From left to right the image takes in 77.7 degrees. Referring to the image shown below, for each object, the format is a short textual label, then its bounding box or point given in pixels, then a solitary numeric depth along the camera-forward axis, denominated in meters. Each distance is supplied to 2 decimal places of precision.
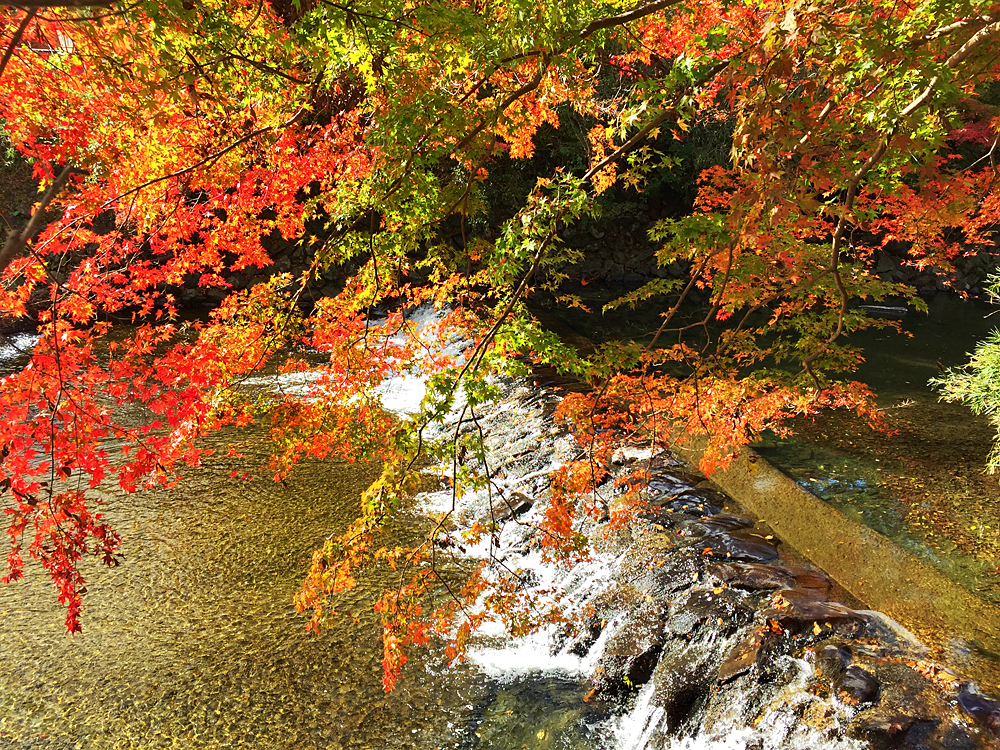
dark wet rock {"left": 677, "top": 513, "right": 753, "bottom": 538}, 5.57
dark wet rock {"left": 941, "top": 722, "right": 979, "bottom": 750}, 3.27
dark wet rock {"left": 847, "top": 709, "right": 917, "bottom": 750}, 3.33
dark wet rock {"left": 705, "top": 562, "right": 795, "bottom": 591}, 4.74
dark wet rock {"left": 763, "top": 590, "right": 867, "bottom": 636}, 4.18
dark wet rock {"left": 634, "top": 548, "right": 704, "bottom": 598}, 5.05
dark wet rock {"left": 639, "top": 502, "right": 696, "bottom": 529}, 5.82
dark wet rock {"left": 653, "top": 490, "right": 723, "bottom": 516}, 5.95
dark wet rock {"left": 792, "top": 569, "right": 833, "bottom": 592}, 4.77
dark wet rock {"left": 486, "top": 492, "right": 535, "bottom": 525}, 6.89
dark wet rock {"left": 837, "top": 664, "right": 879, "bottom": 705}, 3.60
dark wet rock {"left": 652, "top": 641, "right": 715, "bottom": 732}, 4.14
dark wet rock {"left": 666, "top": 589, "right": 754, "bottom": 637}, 4.50
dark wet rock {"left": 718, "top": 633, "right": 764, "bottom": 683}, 4.13
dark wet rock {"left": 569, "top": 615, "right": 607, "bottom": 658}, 5.02
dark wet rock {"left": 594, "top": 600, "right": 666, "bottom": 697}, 4.56
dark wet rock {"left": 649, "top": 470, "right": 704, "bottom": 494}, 6.35
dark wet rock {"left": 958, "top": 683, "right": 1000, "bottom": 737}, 3.38
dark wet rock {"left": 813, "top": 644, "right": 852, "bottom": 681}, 3.81
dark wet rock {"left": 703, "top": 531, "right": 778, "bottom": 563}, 5.17
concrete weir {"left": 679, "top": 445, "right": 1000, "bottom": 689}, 4.46
